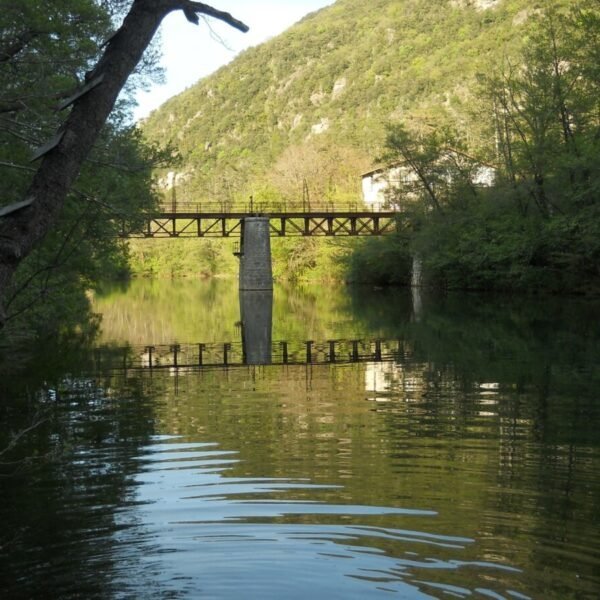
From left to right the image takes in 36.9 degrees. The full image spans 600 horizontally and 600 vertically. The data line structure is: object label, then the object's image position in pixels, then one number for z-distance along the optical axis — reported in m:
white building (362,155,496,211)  52.25
